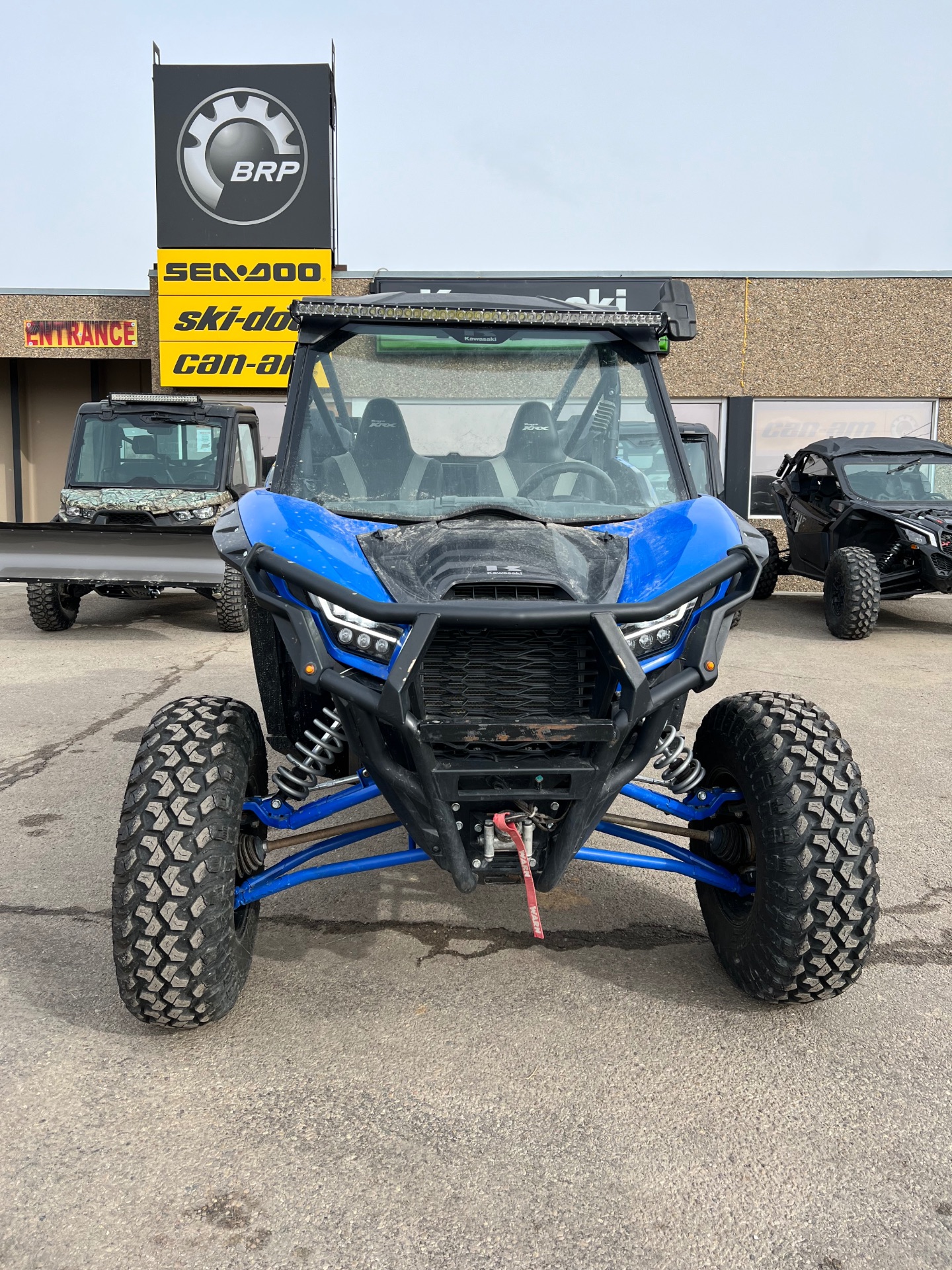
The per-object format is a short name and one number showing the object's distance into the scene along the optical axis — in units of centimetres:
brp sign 1380
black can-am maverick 982
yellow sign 1395
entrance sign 1525
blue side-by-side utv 256
